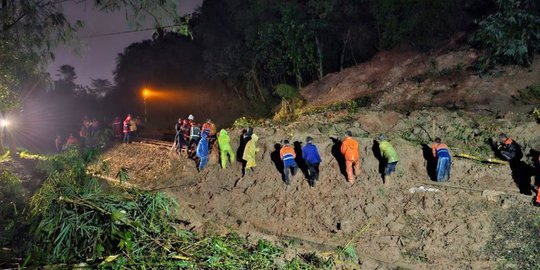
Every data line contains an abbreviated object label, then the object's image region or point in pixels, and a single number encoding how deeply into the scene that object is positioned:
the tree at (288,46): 25.70
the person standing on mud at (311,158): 12.62
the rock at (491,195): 11.09
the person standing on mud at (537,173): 10.37
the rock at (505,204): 10.66
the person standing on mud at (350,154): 12.46
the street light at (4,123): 18.88
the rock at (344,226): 11.14
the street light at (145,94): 44.19
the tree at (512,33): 17.45
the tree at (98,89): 52.66
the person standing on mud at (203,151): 15.33
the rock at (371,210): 11.57
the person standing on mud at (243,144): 14.96
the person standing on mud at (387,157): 12.21
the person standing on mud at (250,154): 14.12
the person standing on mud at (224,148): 14.59
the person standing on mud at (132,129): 21.67
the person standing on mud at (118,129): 23.19
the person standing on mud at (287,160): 12.94
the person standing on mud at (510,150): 12.41
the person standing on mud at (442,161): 12.03
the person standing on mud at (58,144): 26.09
